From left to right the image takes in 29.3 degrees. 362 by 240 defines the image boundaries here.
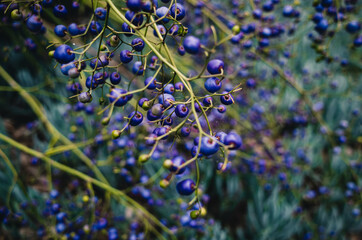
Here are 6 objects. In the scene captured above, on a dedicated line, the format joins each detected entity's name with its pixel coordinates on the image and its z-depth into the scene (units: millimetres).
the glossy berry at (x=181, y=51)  386
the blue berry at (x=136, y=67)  391
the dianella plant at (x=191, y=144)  385
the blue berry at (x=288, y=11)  597
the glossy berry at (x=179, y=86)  386
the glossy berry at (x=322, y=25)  528
